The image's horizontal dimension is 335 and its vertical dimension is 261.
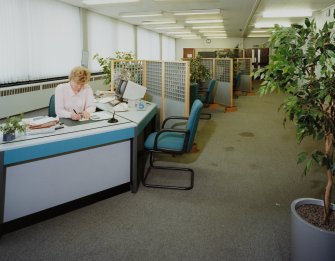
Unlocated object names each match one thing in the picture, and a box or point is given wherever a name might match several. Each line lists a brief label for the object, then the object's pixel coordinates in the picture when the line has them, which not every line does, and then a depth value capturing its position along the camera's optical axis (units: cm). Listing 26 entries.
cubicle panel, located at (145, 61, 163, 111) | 417
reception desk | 220
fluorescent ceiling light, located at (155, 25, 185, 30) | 1206
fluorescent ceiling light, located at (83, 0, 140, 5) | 683
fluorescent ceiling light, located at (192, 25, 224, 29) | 1201
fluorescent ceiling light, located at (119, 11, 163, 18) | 860
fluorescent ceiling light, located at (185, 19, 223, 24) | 998
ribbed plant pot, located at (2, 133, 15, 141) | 219
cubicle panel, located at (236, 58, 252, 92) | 1082
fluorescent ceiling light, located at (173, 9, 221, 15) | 799
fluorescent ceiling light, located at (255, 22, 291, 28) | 1084
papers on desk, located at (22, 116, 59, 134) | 244
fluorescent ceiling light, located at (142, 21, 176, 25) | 1054
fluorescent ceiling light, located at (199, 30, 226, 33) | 1365
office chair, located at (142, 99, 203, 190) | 295
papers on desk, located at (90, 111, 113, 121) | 305
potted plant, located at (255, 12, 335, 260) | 160
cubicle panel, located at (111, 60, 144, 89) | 432
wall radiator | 554
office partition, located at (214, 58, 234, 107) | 766
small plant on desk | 220
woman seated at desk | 327
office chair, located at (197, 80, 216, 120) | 665
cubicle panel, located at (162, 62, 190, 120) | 379
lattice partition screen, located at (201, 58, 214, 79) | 793
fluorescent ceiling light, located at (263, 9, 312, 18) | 846
